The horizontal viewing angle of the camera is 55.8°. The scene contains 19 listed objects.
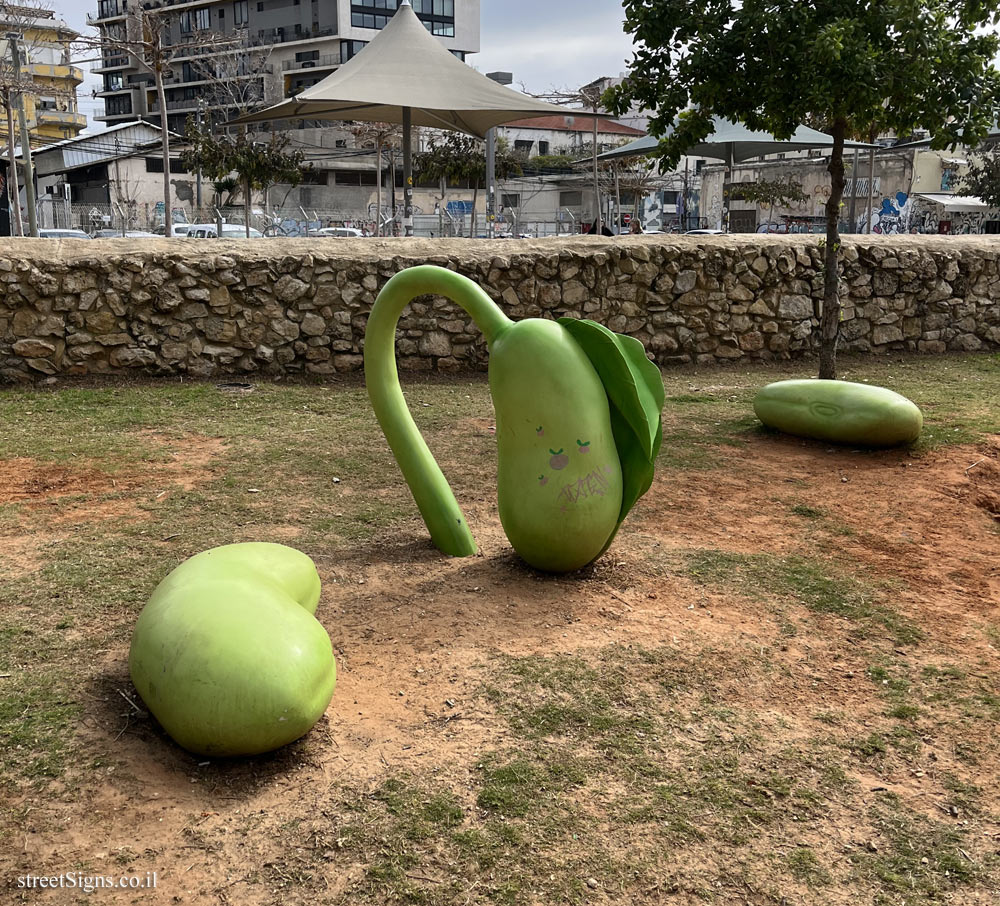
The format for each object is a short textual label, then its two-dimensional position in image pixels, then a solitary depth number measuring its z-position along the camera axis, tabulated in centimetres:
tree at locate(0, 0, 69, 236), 2048
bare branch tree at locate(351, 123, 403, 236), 3515
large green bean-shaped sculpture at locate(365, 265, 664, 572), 362
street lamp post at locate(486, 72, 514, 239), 1525
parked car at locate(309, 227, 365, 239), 2883
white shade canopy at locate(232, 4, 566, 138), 1080
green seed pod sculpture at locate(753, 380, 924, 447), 600
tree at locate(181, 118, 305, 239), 2550
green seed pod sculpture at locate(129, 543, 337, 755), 251
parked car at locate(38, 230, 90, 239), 2387
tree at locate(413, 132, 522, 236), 3206
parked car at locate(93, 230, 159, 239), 2547
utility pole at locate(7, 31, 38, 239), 1996
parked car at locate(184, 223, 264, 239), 2720
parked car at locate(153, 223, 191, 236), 2794
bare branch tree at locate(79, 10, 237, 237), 2023
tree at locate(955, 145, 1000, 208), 2902
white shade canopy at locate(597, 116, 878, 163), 1409
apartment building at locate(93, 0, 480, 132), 6372
